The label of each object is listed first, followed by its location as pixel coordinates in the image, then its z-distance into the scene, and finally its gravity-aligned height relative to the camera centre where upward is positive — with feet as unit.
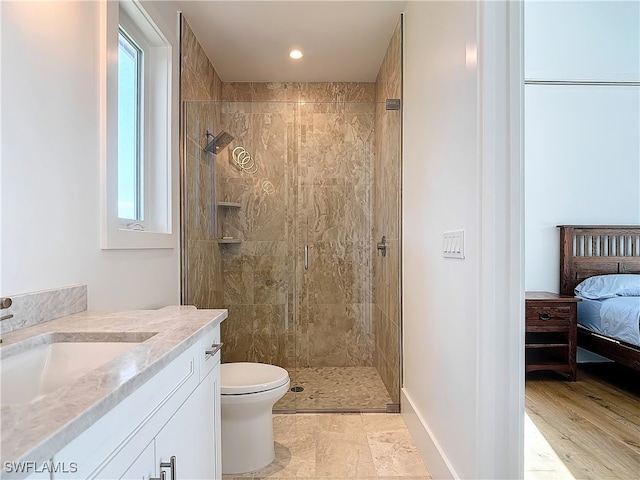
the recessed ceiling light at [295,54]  9.89 +4.65
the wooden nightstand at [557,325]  9.86 -2.03
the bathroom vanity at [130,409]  1.76 -0.91
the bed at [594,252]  11.10 -0.28
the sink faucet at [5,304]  3.54 -0.54
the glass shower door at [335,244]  9.96 -0.05
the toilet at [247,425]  6.09 -2.83
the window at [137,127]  5.45 +1.96
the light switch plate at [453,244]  4.90 -0.03
